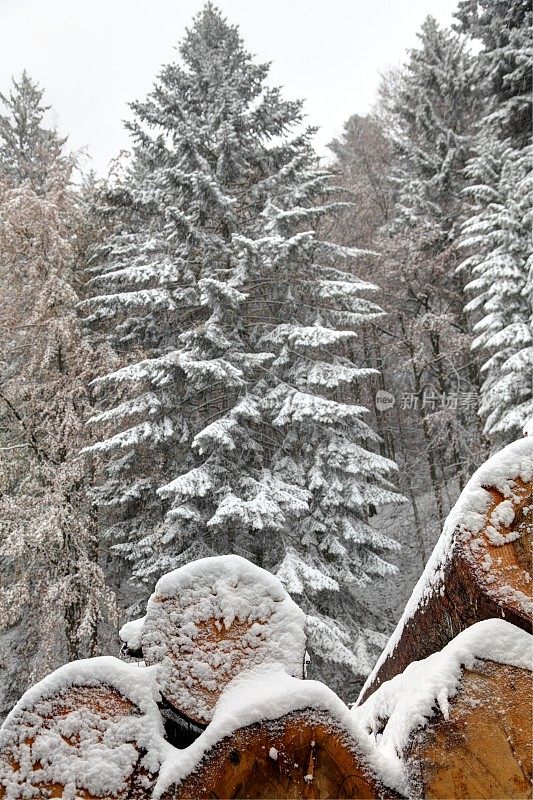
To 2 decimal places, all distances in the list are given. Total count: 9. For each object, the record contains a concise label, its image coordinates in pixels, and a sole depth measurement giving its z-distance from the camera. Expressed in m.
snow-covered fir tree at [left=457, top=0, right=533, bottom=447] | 9.43
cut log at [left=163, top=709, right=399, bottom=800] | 1.03
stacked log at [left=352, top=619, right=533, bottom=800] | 1.04
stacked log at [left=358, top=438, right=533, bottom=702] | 1.23
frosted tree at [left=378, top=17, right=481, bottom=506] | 12.59
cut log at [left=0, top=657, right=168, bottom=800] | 1.11
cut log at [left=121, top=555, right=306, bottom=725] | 1.29
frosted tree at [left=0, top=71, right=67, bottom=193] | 13.01
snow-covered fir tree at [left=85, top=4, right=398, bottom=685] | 8.78
